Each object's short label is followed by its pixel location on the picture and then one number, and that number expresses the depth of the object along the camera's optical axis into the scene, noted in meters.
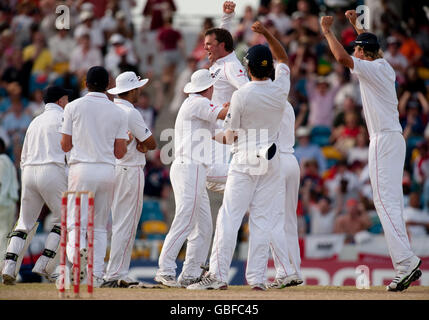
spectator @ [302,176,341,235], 18.95
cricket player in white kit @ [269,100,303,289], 11.95
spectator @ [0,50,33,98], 22.61
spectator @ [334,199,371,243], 18.64
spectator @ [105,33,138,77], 22.27
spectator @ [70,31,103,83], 22.55
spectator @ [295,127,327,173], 20.22
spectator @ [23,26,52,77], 22.92
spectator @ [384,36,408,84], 21.73
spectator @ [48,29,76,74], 23.22
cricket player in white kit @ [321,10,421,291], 11.48
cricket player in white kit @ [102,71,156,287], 11.99
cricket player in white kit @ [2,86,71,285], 12.31
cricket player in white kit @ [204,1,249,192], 12.41
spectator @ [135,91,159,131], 21.51
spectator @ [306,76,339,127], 21.56
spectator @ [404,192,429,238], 18.31
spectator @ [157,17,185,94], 23.34
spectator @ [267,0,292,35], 23.12
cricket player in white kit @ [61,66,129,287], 11.53
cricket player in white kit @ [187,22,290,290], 11.16
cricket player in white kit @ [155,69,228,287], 11.93
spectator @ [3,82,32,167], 20.69
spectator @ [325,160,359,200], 19.56
